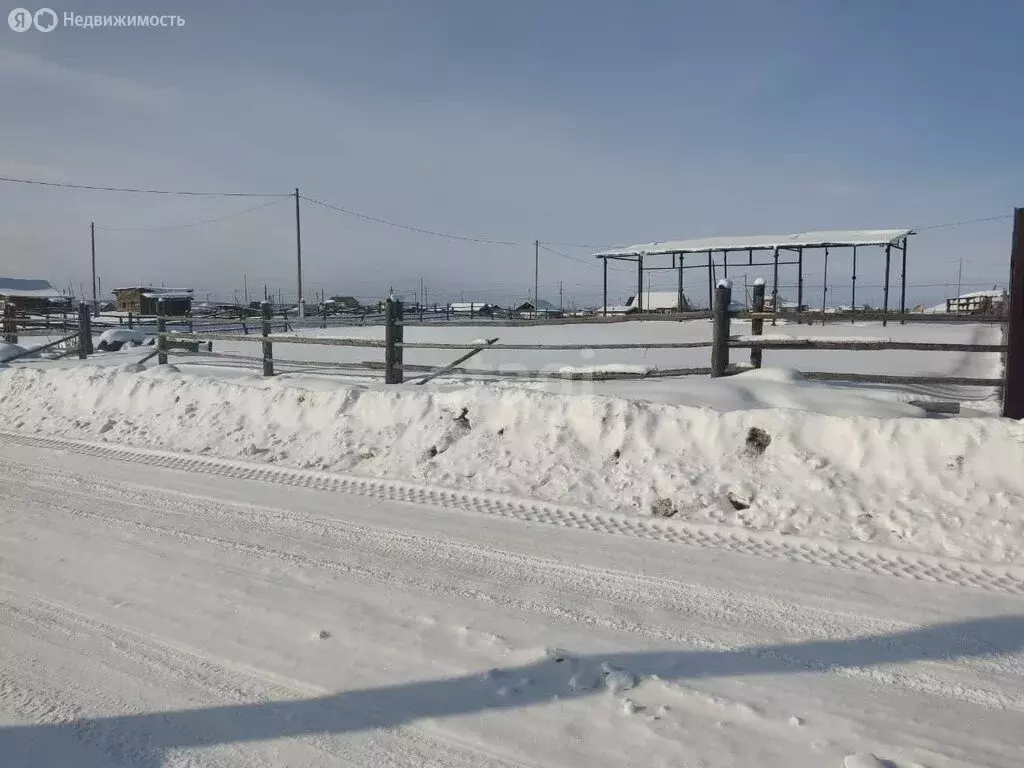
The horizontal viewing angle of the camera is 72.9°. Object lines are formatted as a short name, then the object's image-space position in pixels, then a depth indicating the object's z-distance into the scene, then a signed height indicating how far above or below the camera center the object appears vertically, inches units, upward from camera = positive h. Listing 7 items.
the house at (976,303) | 1237.1 +51.1
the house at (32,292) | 1222.7 +101.3
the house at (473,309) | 1745.8 +44.6
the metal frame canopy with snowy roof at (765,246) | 989.8 +122.2
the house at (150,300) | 1510.8 +55.8
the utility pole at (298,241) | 1547.7 +188.3
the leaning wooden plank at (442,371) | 348.1 -23.6
